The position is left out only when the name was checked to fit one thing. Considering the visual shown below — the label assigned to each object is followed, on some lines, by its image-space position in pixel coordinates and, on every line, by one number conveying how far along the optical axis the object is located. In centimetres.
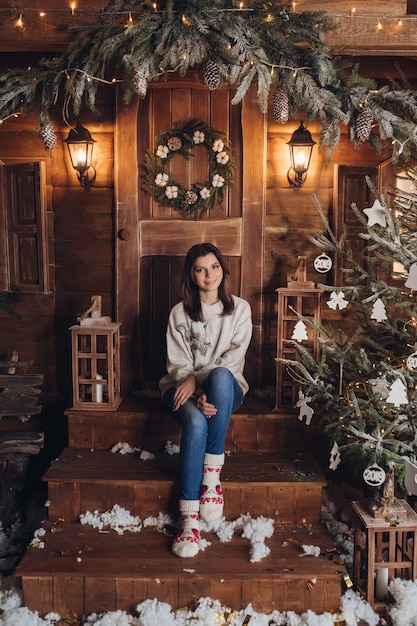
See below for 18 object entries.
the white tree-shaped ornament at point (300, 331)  353
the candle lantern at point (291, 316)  401
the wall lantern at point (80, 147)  421
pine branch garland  322
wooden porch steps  300
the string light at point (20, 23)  366
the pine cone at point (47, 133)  348
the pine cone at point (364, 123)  336
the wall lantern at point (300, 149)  418
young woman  329
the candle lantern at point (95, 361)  405
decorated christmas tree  312
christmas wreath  443
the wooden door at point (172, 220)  443
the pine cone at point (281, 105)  335
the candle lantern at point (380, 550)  307
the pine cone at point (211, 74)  326
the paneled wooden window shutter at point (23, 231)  451
